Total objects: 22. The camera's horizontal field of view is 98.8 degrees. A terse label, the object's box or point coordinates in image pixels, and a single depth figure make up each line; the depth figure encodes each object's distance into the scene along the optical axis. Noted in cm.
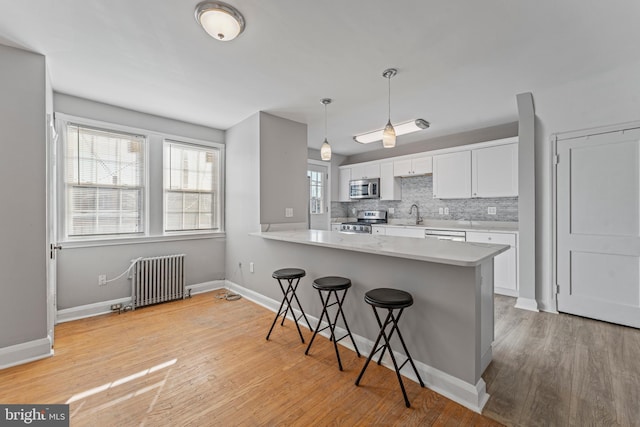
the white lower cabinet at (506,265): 381
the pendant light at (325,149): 323
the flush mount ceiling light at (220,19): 172
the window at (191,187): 391
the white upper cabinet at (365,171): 575
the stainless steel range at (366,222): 560
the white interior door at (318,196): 582
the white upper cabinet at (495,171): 402
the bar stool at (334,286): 223
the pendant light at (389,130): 257
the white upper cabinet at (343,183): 625
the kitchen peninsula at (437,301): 179
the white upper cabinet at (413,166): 497
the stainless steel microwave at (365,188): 568
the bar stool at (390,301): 180
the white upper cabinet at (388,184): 551
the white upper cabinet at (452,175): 448
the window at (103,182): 317
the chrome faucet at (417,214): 538
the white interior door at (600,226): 278
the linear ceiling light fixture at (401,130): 388
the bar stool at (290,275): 265
